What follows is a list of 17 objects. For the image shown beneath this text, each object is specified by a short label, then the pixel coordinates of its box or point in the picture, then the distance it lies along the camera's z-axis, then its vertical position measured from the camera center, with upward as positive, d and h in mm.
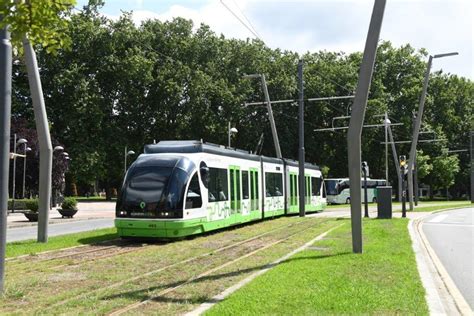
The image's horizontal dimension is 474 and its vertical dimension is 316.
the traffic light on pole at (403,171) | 27062 +1313
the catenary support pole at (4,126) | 8250 +1098
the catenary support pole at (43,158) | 15263 +1147
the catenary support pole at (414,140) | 31434 +3172
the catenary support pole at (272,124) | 33141 +4263
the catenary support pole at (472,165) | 55869 +2696
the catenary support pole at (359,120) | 12336 +1707
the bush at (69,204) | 31062 -343
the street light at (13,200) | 35156 -81
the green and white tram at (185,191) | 15367 +154
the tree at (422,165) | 61062 +3029
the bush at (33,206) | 28484 -388
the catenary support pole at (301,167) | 28172 +1403
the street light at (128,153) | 48647 +3904
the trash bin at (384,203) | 25625 -467
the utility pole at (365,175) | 25784 +865
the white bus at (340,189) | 58812 +458
